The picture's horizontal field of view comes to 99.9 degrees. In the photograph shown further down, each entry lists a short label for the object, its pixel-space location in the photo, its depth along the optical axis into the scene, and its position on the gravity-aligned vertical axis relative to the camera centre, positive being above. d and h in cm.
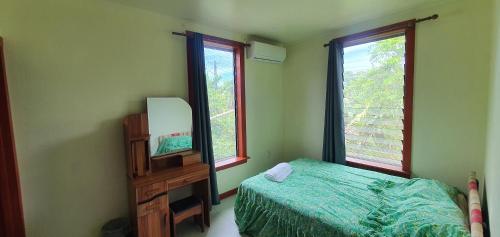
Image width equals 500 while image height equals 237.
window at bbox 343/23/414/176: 246 +5
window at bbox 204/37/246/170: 294 +10
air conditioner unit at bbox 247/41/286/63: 307 +80
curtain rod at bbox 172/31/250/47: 244 +86
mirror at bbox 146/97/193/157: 228 -21
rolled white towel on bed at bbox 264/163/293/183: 241 -81
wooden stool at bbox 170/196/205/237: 215 -109
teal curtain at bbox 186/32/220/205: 254 +13
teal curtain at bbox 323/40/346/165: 289 -3
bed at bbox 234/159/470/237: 148 -90
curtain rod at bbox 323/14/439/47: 219 +87
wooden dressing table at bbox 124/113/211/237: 191 -72
